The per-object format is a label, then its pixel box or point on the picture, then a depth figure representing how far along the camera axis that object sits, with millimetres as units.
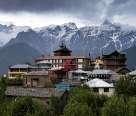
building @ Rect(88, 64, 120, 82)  126512
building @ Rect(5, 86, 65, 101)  102500
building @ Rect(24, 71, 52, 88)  127188
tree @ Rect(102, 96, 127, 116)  71506
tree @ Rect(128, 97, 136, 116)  71962
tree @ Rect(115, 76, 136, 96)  96125
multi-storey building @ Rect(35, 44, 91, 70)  154088
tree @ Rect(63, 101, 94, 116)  72625
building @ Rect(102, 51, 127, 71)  149750
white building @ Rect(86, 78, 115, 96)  110688
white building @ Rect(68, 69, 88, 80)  127562
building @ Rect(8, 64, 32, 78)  153875
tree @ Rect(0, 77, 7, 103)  89375
